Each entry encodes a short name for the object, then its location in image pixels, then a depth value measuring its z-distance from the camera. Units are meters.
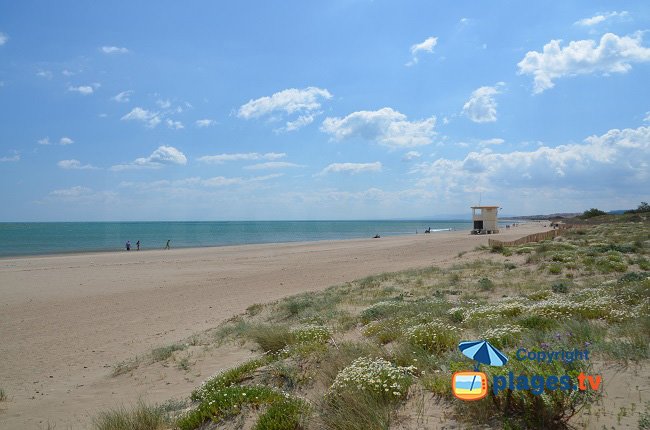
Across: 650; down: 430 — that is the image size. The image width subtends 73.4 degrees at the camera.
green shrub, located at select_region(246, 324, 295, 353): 7.96
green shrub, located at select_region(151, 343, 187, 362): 9.14
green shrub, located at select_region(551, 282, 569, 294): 10.41
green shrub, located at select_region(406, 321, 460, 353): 6.10
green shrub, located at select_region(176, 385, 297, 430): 5.08
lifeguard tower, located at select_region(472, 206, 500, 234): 52.90
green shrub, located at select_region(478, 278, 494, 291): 12.04
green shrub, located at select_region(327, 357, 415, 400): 4.59
